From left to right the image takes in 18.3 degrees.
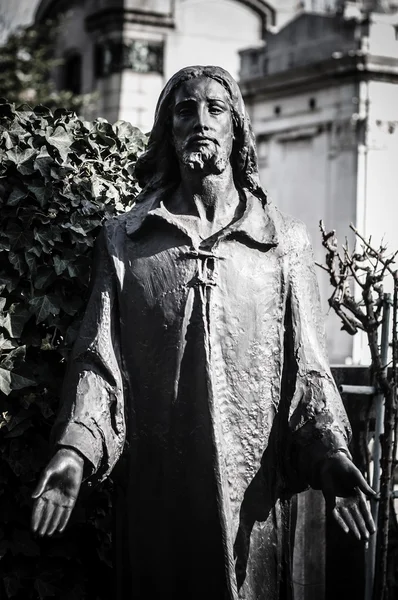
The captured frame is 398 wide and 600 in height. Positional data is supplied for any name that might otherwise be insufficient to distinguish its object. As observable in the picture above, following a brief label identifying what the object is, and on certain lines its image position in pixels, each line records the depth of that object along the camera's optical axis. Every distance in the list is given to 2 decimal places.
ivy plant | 5.47
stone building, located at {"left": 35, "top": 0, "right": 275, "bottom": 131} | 27.22
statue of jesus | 4.31
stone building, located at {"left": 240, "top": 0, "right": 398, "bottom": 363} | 20.94
